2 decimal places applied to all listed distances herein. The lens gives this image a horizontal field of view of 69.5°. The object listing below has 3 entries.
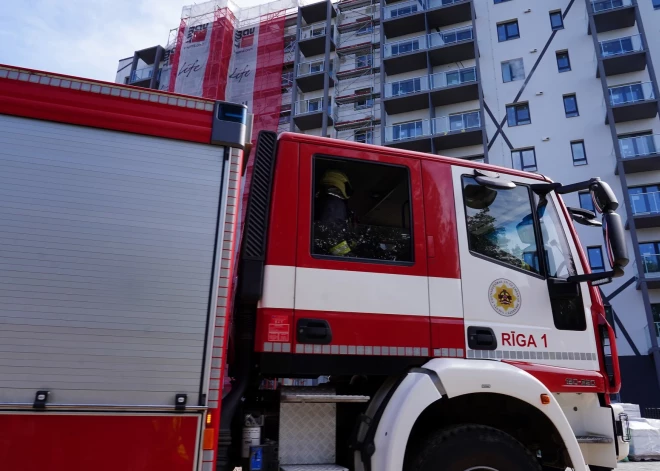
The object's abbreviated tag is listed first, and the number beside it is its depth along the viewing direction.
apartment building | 20.94
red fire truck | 2.50
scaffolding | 30.11
